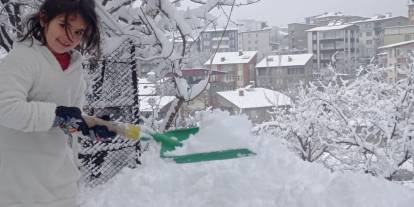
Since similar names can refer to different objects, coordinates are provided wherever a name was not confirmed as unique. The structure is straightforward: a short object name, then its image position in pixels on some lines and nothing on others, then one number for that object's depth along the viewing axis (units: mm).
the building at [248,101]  27328
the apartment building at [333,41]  52438
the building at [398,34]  42250
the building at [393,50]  31752
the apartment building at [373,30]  54844
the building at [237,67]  41031
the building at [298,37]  56834
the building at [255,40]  64125
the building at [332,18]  59438
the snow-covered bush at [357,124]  10539
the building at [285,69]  40688
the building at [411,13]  36675
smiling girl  1604
